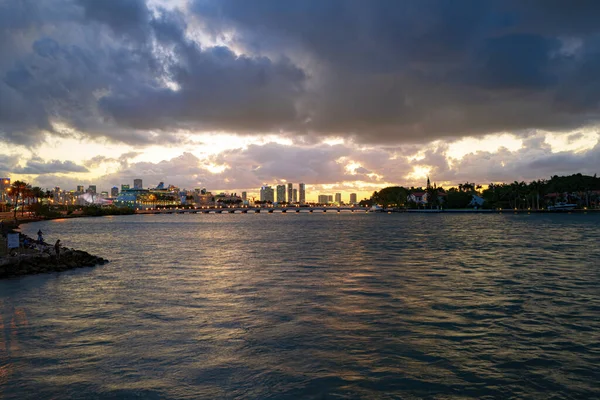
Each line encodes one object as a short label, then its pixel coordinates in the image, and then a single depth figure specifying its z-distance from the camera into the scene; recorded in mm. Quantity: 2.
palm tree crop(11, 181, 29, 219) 190988
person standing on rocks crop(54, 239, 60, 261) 43612
